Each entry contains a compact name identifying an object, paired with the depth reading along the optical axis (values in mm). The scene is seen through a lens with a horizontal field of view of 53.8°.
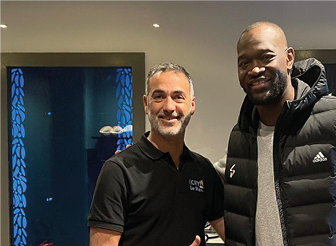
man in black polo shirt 1327
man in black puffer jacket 1221
